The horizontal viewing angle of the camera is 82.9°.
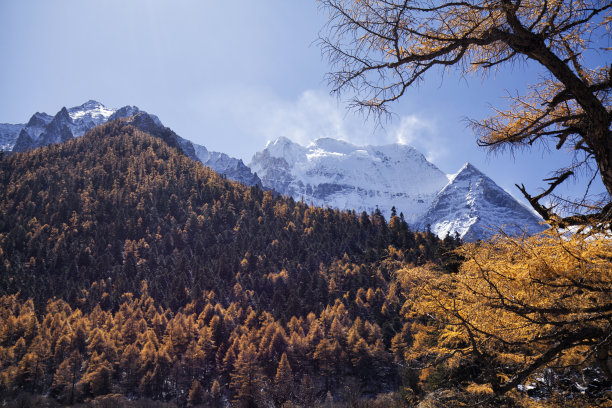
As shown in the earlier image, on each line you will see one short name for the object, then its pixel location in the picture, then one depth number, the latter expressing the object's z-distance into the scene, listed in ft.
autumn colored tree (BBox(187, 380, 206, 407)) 180.04
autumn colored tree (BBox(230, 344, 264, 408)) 170.60
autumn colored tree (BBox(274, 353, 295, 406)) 171.53
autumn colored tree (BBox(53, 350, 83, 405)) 187.32
